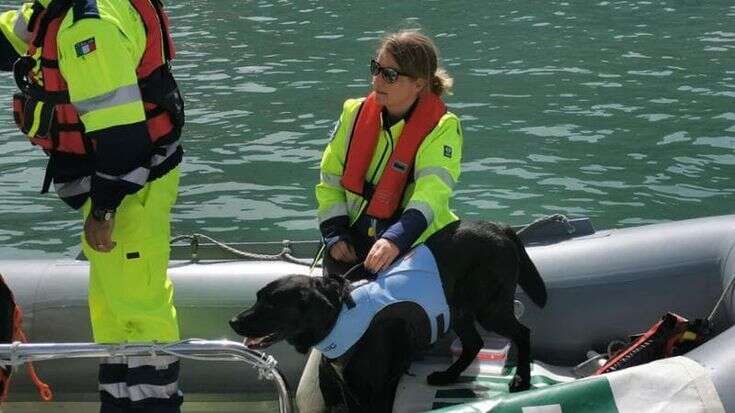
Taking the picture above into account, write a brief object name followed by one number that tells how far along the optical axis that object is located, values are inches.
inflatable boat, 290.0
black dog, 241.1
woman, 268.8
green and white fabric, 227.0
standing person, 223.5
